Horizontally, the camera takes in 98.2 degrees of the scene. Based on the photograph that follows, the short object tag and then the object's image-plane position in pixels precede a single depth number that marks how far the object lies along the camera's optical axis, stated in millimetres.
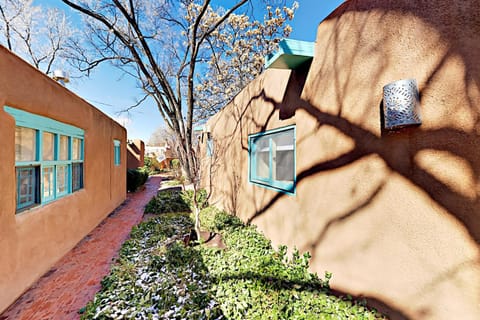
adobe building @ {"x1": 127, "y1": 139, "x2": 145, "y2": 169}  16766
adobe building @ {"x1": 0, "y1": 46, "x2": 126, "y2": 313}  2736
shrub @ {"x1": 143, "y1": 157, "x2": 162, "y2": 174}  21281
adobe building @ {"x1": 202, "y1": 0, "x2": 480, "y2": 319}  1528
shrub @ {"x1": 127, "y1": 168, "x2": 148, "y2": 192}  11430
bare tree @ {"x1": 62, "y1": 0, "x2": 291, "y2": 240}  9383
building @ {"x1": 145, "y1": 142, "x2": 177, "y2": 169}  22892
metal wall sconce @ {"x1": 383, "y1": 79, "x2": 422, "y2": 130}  1788
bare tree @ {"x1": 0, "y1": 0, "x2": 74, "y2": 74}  12938
